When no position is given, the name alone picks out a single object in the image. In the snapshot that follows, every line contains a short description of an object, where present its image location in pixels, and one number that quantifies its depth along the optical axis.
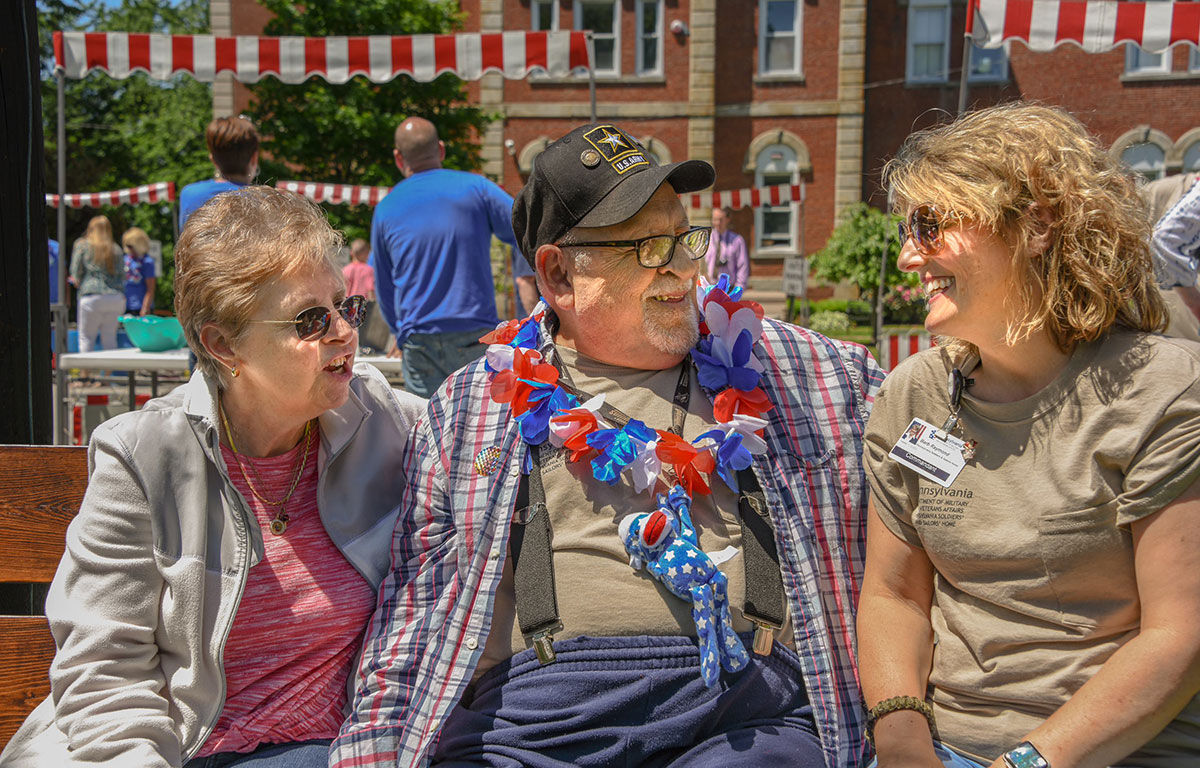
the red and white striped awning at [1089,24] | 7.33
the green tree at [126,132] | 32.06
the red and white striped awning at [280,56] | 8.66
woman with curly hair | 1.91
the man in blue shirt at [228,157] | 5.40
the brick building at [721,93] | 26.28
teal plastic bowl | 7.44
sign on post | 16.48
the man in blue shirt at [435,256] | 5.81
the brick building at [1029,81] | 25.53
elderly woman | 2.20
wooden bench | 2.53
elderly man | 2.27
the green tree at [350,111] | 22.83
